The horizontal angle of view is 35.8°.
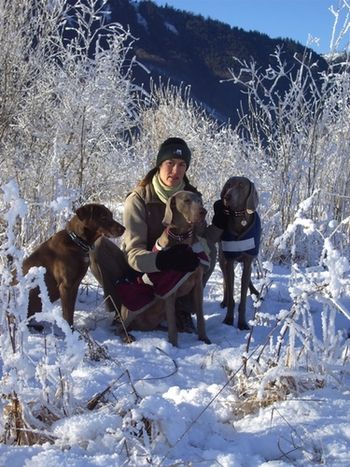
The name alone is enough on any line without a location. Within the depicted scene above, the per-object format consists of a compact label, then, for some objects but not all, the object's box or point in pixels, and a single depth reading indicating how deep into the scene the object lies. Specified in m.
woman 3.69
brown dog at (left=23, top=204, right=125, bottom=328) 3.58
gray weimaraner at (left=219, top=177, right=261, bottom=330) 3.73
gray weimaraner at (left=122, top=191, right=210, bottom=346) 3.42
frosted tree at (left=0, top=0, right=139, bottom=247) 5.46
